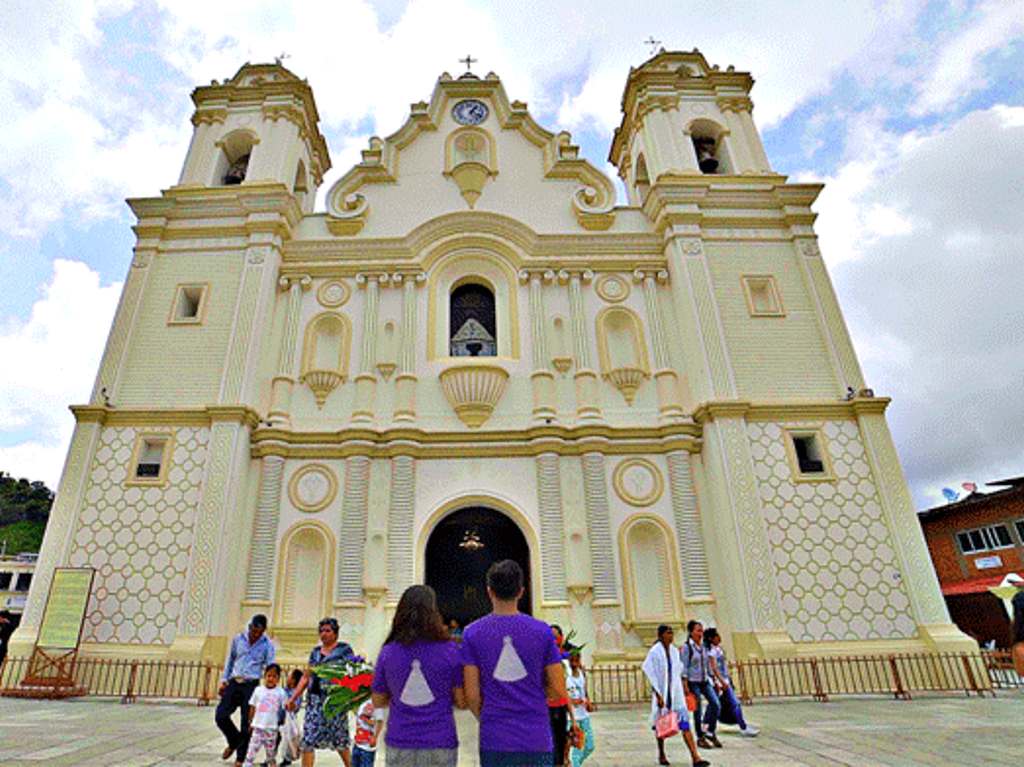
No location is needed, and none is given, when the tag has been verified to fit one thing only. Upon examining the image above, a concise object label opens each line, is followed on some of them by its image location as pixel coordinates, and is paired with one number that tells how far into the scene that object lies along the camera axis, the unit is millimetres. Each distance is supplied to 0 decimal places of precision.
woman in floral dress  5078
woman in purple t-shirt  2875
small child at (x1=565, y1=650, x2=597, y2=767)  5246
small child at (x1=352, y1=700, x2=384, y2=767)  4246
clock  17781
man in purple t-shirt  2764
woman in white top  5973
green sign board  10562
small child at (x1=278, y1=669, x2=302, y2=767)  5981
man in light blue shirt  5863
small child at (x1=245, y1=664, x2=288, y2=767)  5449
